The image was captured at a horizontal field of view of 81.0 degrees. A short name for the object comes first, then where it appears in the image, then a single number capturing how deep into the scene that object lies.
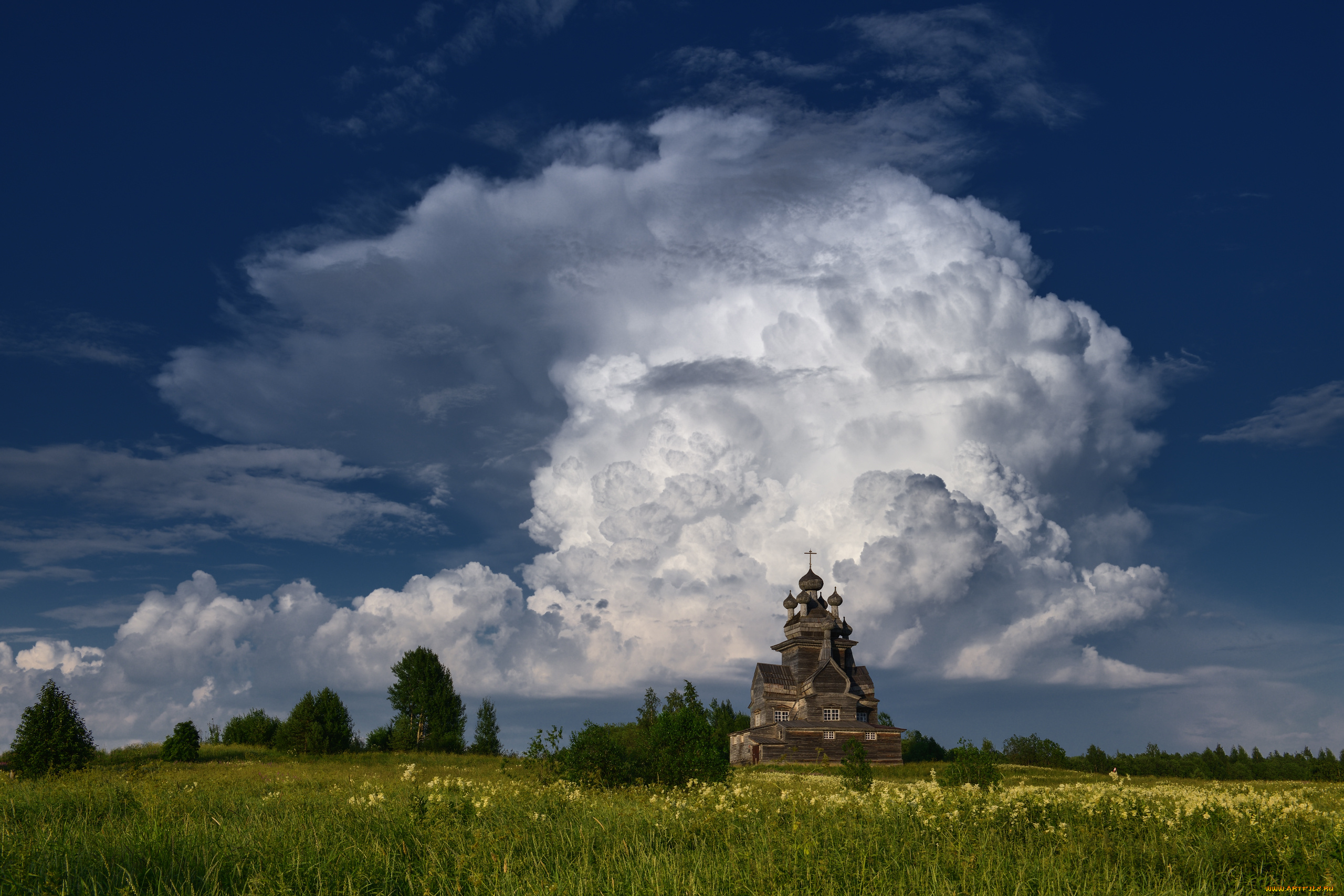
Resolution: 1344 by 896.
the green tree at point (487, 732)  63.06
